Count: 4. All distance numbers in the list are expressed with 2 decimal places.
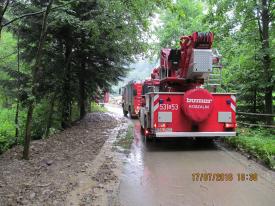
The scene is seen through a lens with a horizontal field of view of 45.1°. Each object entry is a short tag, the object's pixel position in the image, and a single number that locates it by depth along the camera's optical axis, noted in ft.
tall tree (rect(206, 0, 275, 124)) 42.80
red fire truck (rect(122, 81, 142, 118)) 79.15
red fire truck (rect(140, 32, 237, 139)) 32.63
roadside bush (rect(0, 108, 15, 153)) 38.63
